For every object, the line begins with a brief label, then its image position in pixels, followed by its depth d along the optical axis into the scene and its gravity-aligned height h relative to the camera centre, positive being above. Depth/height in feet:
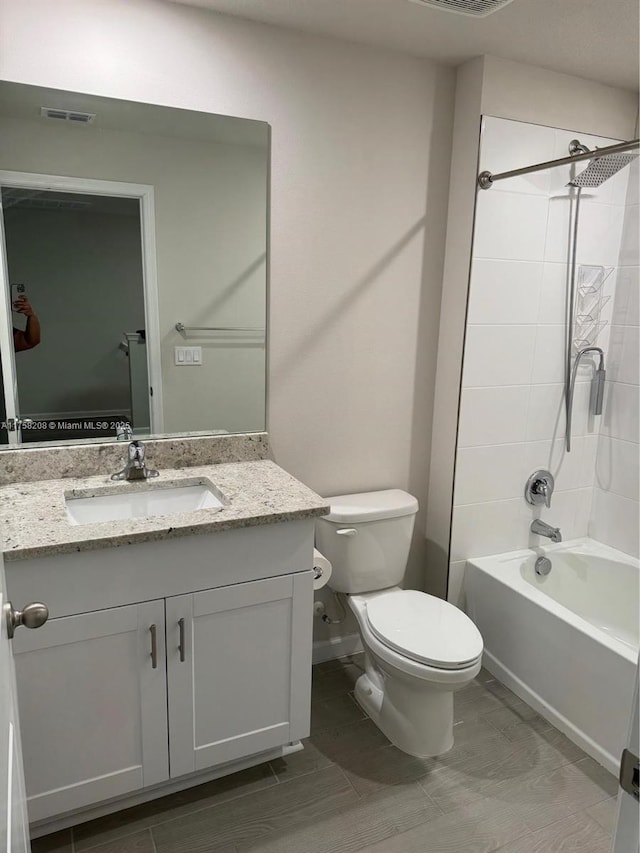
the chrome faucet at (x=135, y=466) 6.42 -1.66
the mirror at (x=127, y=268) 5.92 +0.33
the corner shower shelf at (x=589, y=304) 8.46 +0.14
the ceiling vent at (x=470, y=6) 5.35 +2.59
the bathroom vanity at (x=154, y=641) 5.02 -2.91
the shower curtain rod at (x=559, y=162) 5.77 +1.55
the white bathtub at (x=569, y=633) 6.68 -3.85
